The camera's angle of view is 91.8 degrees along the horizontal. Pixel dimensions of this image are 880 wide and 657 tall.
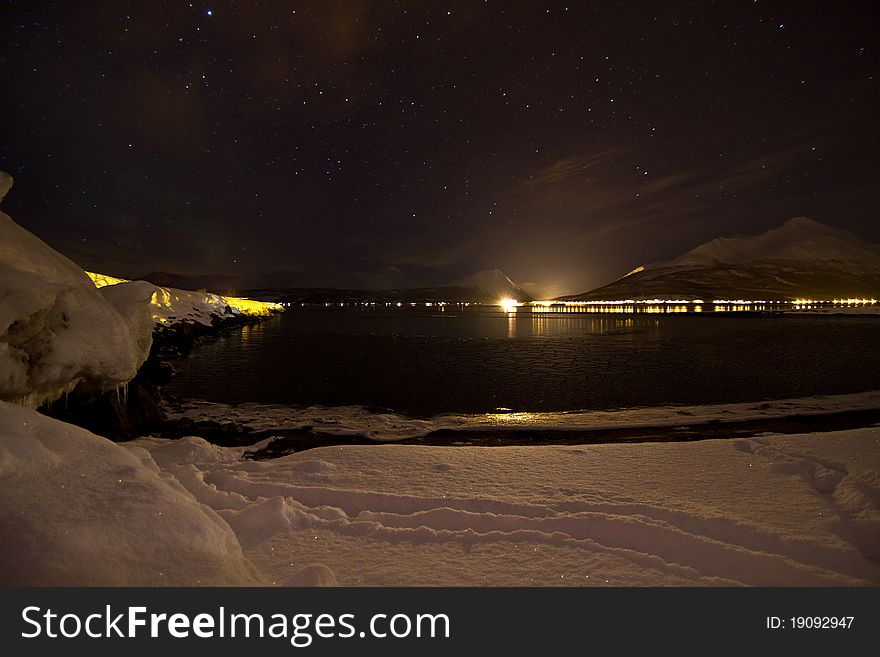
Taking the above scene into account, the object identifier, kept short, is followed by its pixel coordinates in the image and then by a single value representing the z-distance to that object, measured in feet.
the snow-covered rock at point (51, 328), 18.99
